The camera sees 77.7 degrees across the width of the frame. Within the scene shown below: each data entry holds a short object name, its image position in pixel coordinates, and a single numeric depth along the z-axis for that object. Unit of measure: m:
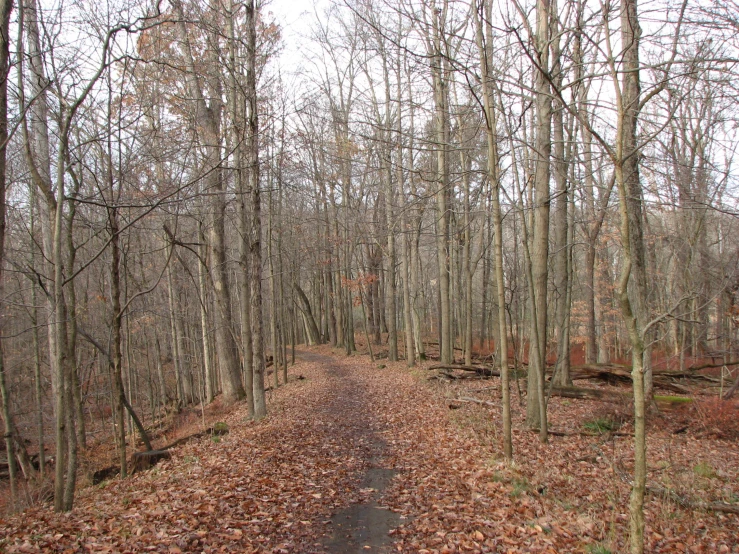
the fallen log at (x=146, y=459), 8.05
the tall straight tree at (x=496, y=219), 5.74
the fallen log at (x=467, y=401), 10.04
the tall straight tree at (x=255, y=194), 9.73
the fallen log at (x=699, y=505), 4.82
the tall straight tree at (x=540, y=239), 7.30
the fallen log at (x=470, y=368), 14.10
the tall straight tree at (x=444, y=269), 14.82
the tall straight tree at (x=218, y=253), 10.98
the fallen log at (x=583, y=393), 10.45
